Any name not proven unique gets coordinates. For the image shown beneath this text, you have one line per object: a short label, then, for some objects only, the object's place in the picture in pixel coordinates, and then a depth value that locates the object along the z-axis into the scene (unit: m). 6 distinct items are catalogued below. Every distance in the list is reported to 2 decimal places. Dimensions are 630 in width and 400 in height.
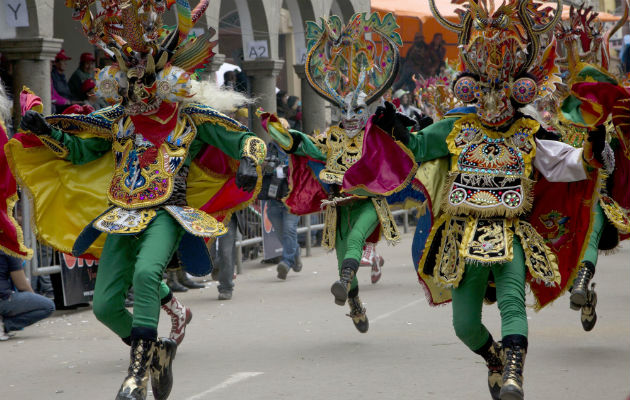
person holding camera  22.82
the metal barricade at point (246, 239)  17.04
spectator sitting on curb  15.26
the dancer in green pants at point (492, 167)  10.08
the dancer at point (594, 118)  9.52
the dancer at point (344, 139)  15.26
